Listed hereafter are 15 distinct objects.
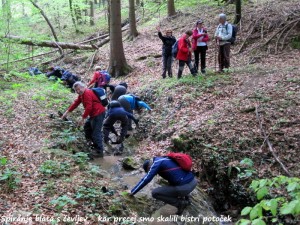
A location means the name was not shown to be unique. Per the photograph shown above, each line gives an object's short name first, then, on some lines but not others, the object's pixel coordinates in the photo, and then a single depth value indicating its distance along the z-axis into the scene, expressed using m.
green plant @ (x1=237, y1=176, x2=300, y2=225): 2.38
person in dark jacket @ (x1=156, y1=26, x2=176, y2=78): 12.76
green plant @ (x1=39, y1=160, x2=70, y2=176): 6.09
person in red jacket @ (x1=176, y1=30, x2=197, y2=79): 11.46
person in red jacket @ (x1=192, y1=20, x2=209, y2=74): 11.41
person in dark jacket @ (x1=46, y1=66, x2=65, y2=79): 16.97
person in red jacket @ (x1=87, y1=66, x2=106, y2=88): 12.48
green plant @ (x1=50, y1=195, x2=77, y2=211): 4.96
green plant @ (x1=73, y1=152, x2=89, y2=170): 6.89
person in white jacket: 11.13
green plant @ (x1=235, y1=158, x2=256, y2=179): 6.70
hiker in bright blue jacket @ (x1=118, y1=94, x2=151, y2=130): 10.20
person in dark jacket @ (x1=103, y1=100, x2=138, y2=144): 9.17
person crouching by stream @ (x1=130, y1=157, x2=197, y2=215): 5.79
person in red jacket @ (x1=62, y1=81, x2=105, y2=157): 8.26
